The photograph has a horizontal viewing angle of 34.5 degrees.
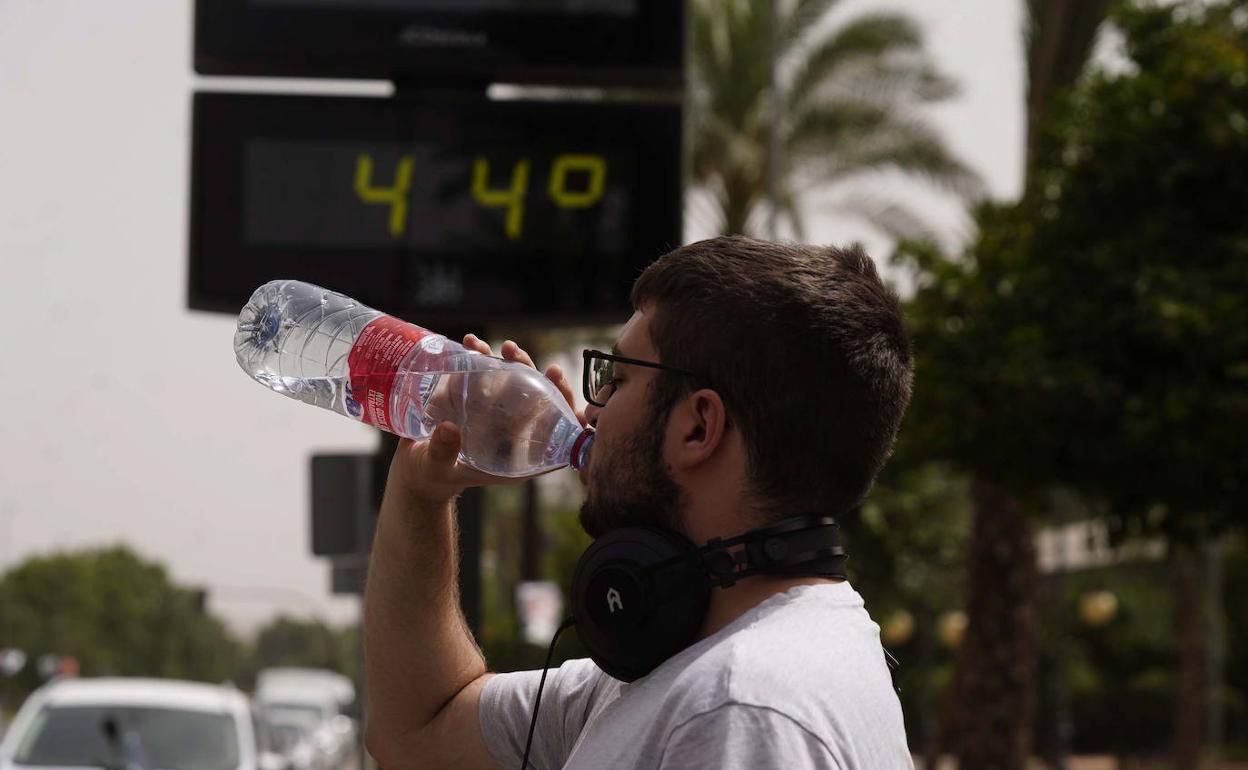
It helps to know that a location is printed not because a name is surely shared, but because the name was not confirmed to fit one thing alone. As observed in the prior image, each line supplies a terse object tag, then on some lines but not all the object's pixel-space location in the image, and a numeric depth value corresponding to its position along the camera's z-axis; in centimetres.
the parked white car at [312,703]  3250
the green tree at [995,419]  1332
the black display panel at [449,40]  547
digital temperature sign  548
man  212
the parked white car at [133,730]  1044
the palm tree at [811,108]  2150
